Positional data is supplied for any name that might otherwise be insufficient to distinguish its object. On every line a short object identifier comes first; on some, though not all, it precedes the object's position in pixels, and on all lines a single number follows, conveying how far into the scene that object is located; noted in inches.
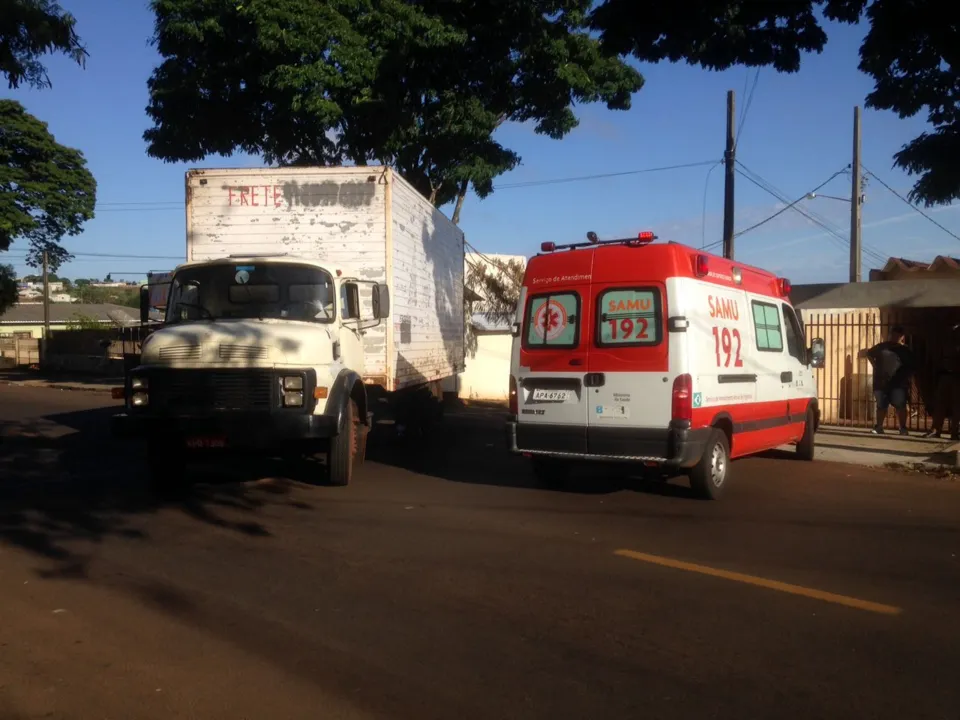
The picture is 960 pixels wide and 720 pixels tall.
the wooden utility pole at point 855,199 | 884.6
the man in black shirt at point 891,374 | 577.0
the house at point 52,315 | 2680.6
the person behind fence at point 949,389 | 566.3
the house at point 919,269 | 708.5
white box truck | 353.7
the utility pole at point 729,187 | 721.0
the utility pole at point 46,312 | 1674.5
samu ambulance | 342.3
